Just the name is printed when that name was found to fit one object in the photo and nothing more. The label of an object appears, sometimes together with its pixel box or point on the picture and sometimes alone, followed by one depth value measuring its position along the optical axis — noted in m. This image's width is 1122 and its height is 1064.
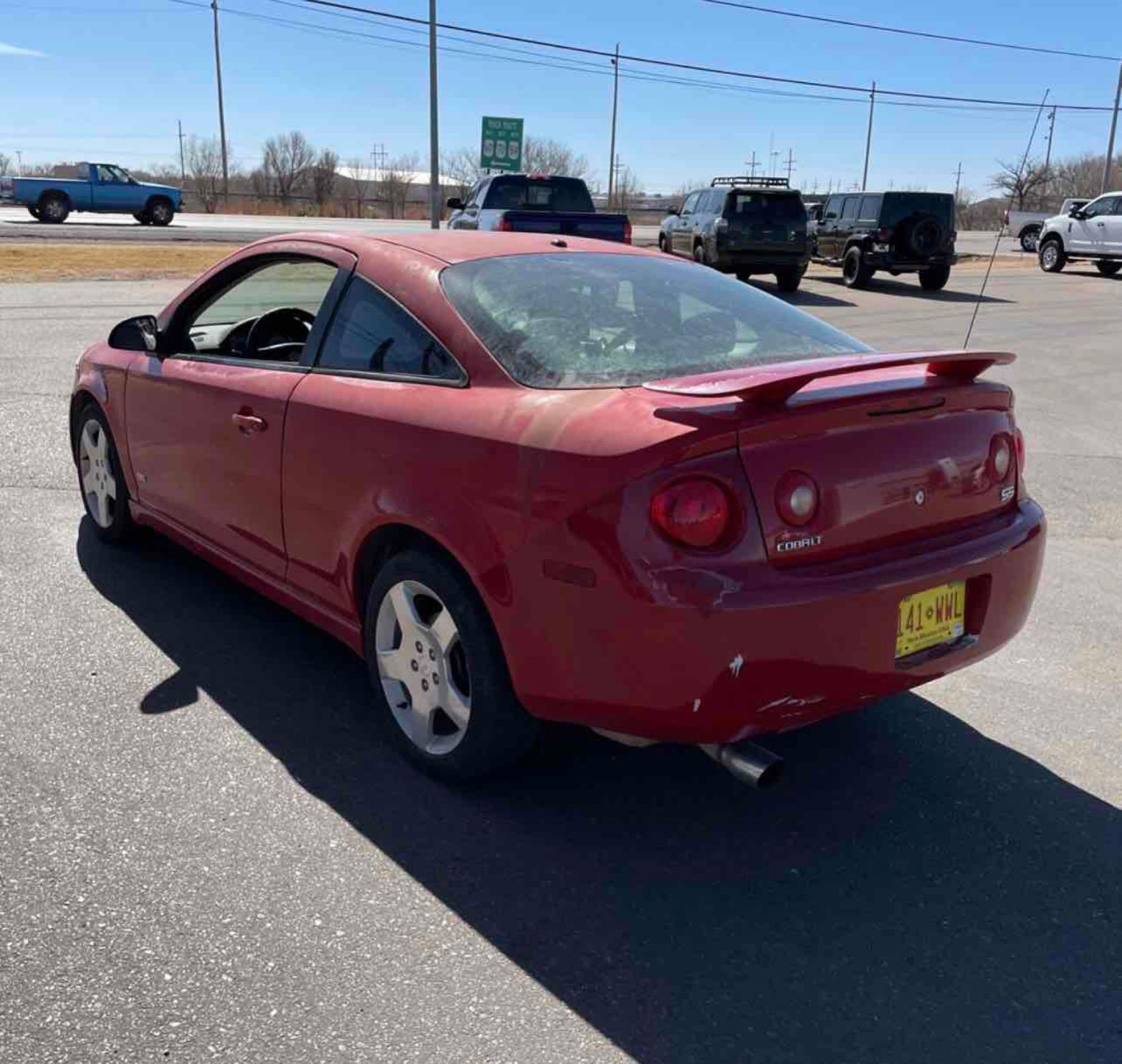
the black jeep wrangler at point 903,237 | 23.14
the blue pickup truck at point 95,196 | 34.31
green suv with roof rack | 21.41
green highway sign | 41.44
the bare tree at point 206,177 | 62.04
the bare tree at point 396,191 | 73.25
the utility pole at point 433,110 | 30.39
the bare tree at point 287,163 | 79.25
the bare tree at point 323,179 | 72.88
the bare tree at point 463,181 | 74.25
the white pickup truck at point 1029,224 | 32.28
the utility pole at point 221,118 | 66.69
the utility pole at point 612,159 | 66.31
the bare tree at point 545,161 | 81.12
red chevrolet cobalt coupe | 2.75
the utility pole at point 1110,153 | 53.25
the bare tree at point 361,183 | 75.74
